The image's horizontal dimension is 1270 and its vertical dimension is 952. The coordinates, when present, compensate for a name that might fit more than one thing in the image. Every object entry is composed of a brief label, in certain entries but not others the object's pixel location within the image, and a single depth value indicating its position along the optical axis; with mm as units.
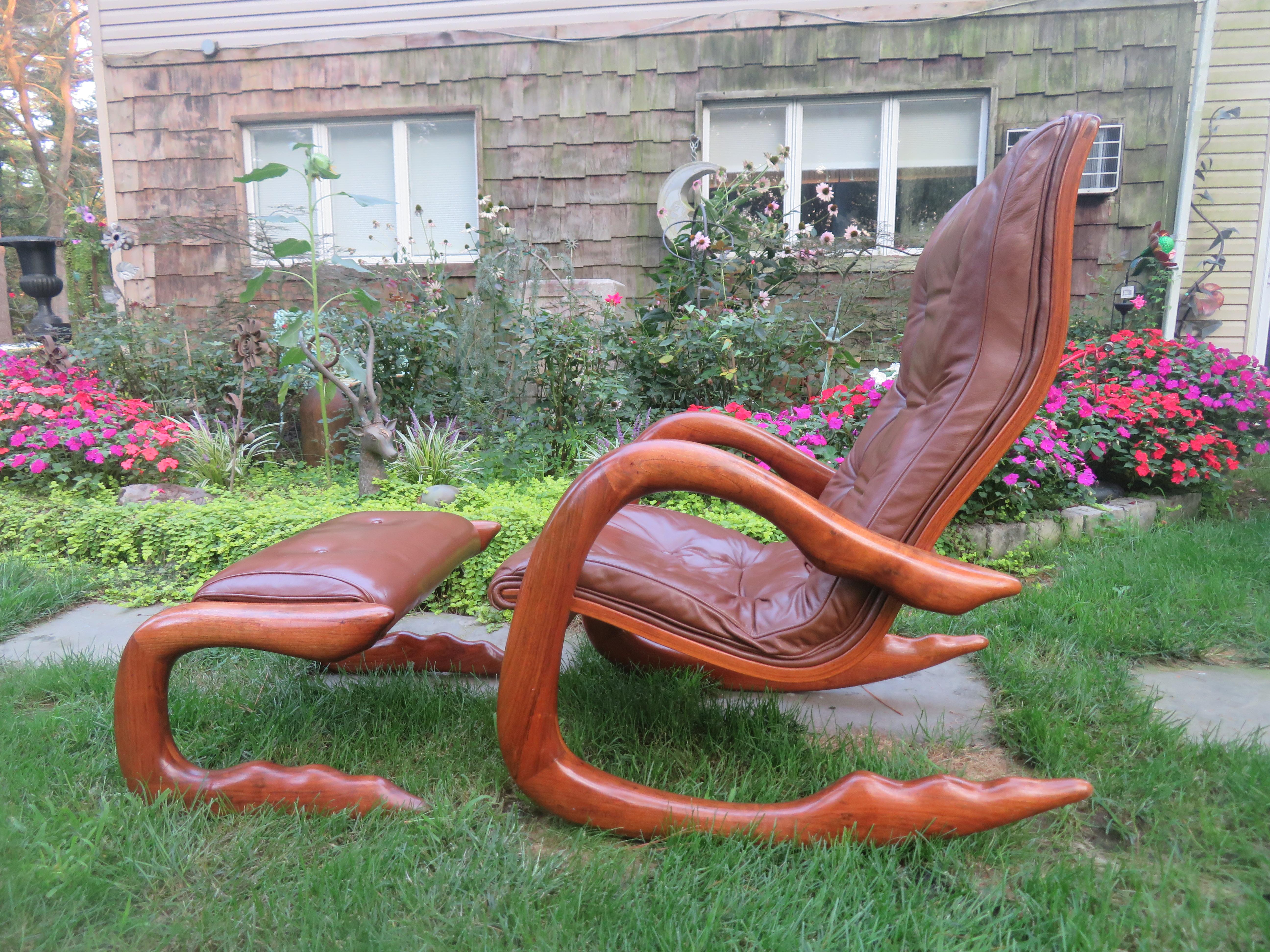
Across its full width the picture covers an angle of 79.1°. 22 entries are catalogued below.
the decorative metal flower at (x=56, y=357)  4520
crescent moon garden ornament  5297
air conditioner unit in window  5008
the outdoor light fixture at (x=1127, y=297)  4969
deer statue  3520
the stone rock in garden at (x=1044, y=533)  3047
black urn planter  7023
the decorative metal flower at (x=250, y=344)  4133
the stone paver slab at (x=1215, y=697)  1762
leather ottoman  1368
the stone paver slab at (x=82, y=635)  2307
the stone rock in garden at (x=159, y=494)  3541
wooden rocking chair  1246
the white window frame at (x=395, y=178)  5938
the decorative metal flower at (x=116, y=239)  5547
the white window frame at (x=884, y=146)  5344
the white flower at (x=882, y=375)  3740
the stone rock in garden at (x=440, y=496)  3359
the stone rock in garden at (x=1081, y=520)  3146
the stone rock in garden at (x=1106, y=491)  3449
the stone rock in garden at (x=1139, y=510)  3268
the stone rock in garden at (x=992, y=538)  2986
